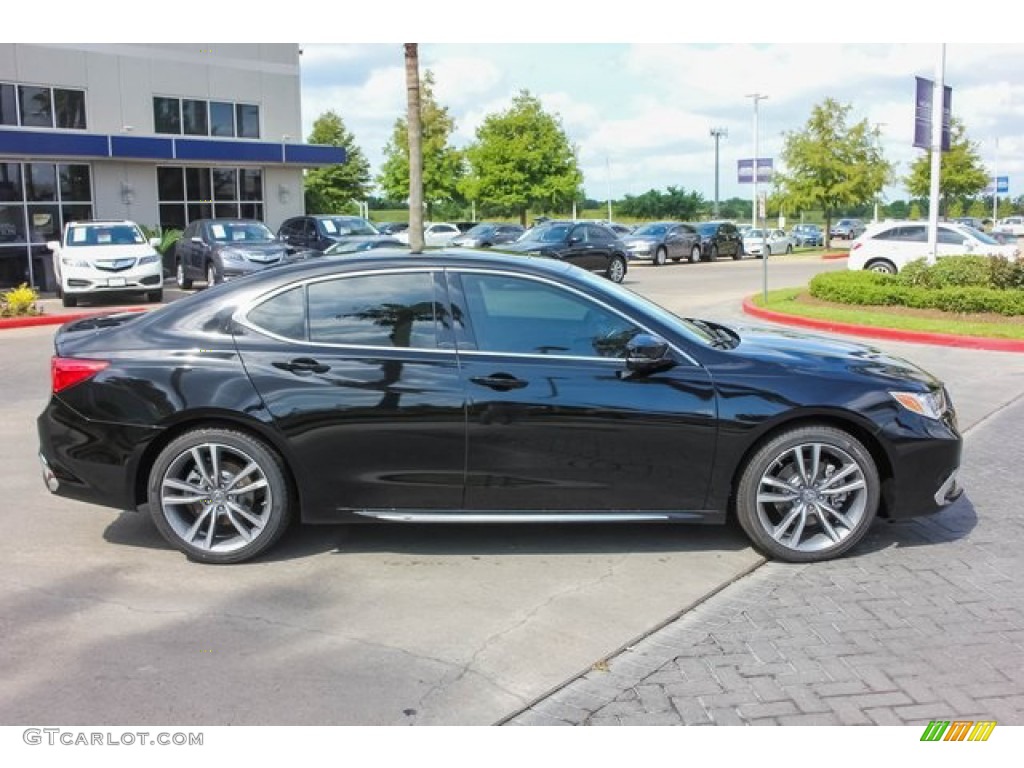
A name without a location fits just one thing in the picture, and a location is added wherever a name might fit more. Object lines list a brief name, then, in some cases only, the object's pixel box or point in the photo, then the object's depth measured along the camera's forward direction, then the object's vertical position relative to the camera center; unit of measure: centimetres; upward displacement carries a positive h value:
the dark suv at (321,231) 2420 +44
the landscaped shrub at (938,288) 1558 -81
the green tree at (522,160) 4734 +412
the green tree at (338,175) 5906 +450
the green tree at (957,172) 4962 +348
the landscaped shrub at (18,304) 1734 -88
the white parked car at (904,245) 2205 -11
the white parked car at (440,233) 4137 +64
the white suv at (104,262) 1914 -20
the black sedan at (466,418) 500 -87
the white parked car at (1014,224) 6972 +110
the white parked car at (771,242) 4422 +2
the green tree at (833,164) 4447 +349
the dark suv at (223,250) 2114 +1
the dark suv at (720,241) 3928 +10
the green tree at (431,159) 5184 +466
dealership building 2445 +290
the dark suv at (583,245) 2397 +1
